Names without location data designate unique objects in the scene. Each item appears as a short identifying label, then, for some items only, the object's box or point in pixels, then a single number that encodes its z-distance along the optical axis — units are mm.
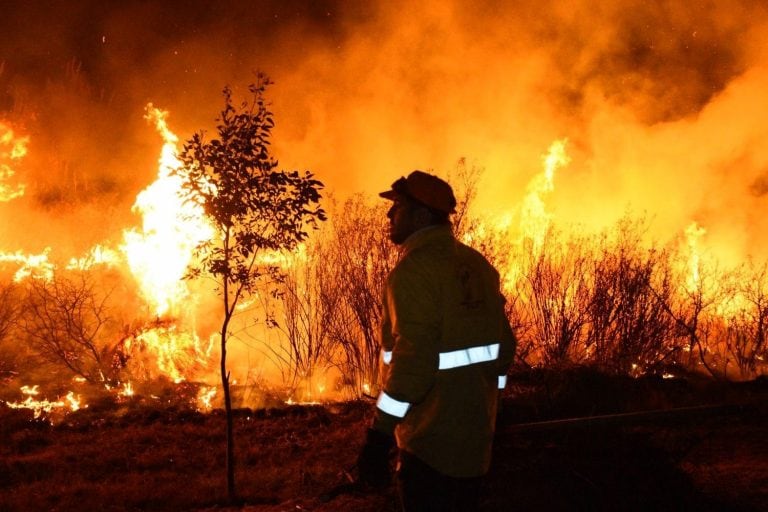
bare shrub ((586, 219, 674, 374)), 12844
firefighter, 2436
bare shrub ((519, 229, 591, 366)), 12930
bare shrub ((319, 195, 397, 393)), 12023
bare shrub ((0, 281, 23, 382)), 12719
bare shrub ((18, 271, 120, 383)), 12570
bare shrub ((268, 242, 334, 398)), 12195
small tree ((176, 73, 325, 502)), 5848
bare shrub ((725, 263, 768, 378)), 13469
